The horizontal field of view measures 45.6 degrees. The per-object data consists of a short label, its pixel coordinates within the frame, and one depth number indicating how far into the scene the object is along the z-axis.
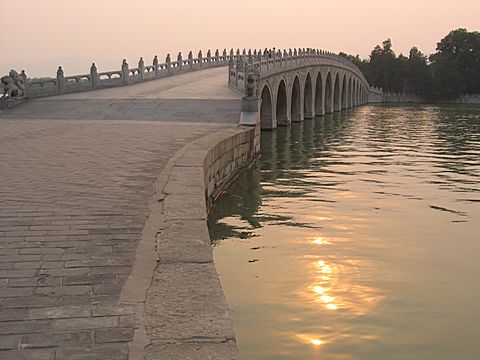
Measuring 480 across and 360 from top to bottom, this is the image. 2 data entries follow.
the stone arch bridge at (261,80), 23.69
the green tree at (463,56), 92.50
